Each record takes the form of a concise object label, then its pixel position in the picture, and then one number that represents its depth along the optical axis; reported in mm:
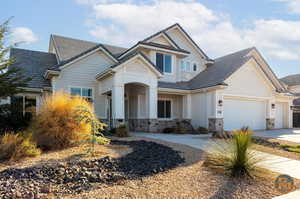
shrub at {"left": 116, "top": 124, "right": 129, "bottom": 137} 10727
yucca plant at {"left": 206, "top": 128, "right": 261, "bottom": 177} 4921
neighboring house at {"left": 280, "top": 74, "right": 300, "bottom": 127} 22403
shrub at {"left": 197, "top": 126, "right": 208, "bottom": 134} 14339
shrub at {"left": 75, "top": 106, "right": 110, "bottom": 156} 6313
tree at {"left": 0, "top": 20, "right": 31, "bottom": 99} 8523
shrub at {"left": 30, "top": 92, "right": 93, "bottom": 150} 6863
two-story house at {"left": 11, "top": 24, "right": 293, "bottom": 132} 12914
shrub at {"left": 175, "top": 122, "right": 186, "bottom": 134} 14180
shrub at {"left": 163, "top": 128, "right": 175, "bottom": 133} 14727
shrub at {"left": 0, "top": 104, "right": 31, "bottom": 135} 8747
